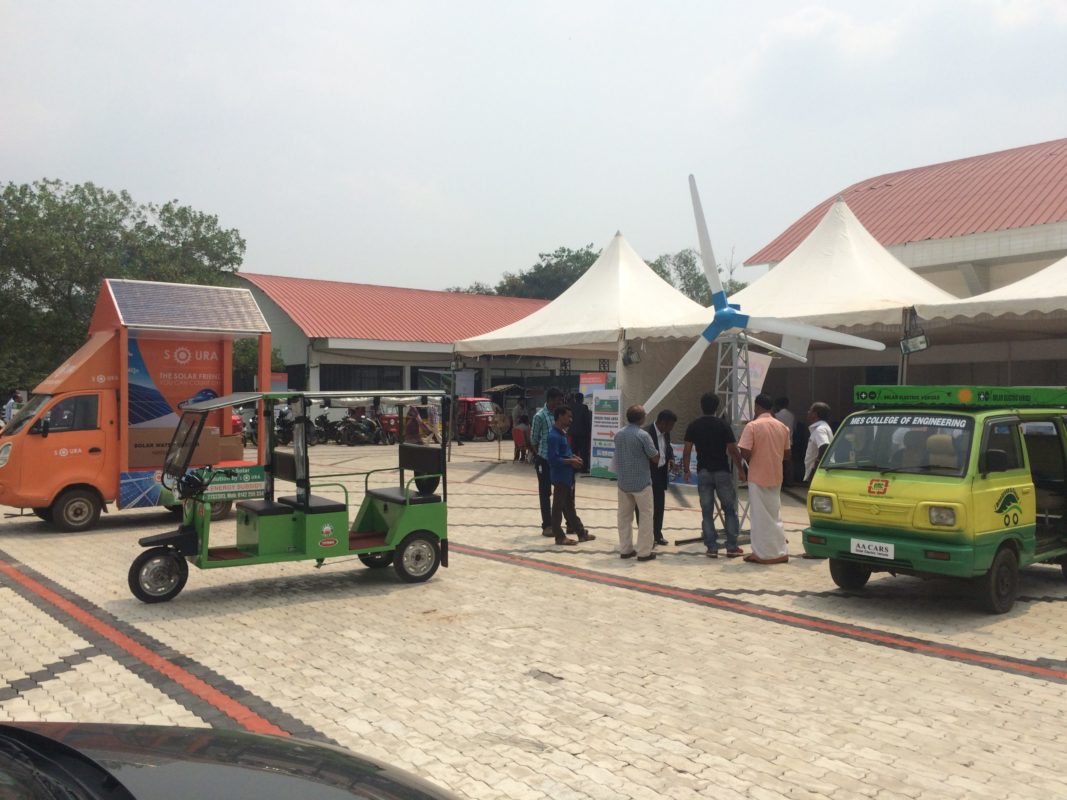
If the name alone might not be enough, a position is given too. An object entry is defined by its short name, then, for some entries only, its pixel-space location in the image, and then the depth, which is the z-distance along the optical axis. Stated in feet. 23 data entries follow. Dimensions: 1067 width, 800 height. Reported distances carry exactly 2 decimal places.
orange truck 37.47
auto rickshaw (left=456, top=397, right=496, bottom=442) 102.01
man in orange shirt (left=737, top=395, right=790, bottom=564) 30.42
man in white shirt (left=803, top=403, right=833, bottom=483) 37.45
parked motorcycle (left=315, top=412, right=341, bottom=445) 93.09
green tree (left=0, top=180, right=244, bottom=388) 83.66
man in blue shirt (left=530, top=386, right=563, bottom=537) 36.58
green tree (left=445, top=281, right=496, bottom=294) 237.78
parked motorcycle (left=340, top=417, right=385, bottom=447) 92.58
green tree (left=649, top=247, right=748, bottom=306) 237.86
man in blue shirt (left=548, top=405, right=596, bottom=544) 34.76
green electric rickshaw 25.04
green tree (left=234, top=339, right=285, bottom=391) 99.30
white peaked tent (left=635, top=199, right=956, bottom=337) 47.44
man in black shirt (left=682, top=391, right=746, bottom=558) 31.86
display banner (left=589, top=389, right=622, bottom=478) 58.39
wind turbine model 39.83
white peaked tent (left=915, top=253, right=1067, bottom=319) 40.47
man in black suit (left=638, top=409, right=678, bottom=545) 33.60
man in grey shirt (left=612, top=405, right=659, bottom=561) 31.14
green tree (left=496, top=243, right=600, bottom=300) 221.66
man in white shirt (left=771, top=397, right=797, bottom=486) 43.27
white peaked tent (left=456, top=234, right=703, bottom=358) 62.80
